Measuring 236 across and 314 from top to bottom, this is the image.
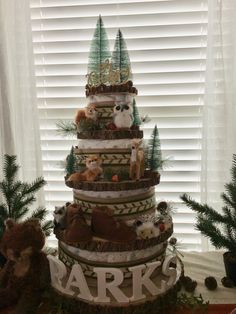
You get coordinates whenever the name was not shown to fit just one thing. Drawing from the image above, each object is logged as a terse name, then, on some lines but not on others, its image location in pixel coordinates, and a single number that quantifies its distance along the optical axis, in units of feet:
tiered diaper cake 2.84
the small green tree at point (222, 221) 3.50
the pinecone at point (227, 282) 3.48
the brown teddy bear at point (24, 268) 3.02
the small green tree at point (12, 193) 3.66
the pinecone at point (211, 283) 3.43
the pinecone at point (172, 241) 3.52
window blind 4.53
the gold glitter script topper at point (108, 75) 3.30
